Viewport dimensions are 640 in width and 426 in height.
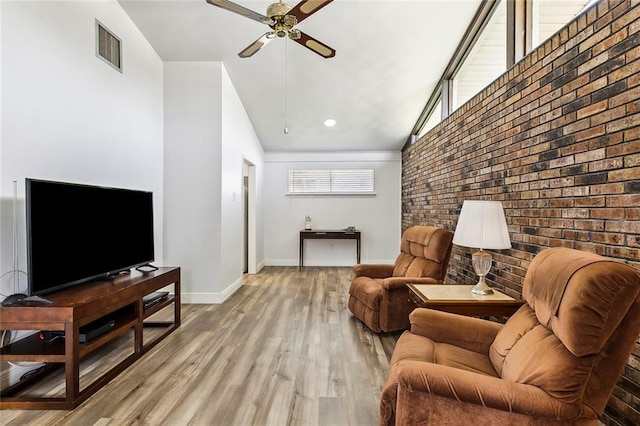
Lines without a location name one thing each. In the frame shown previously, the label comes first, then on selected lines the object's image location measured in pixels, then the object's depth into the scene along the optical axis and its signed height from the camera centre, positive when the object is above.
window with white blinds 6.67 +0.57
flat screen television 1.99 -0.17
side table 2.13 -0.60
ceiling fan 2.07 +1.27
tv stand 1.93 -0.84
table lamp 2.15 -0.12
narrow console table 6.24 -0.48
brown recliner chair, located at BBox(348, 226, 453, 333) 3.06 -0.74
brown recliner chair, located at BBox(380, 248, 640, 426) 1.17 -0.61
